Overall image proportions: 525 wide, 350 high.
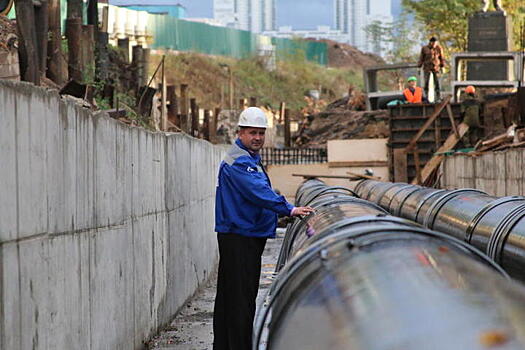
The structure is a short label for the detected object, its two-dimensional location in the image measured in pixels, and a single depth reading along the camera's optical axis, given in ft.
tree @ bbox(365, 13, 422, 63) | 270.26
